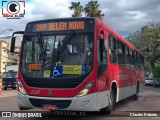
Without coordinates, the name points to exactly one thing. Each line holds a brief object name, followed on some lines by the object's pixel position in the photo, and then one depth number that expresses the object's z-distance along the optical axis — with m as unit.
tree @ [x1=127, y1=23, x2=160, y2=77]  57.12
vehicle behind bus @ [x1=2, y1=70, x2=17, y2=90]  35.91
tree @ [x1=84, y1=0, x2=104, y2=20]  43.06
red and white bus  8.77
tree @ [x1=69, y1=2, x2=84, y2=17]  43.44
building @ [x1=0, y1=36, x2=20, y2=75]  61.90
